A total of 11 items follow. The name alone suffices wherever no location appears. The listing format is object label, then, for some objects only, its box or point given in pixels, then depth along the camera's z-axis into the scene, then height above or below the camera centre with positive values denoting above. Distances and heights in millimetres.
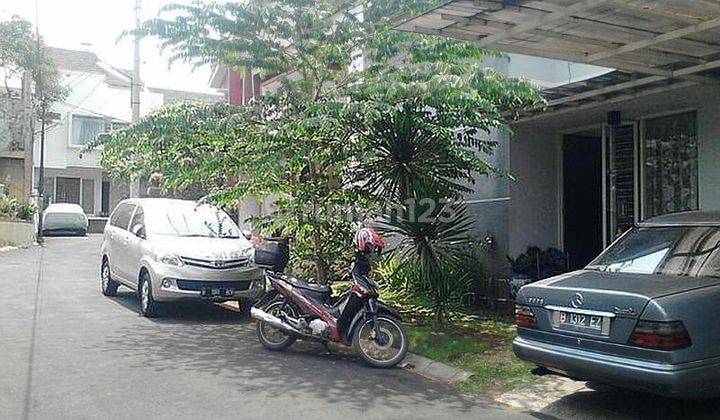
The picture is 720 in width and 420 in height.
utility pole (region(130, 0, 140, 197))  20484 +3745
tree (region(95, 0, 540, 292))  9102 +1321
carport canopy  6570 +1910
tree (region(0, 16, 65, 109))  27969 +6523
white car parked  30625 +67
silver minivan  10508 -483
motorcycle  7836 -1033
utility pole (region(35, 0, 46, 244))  28219 +4024
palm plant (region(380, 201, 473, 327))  9250 -251
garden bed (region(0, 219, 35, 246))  24094 -329
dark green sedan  5203 -672
